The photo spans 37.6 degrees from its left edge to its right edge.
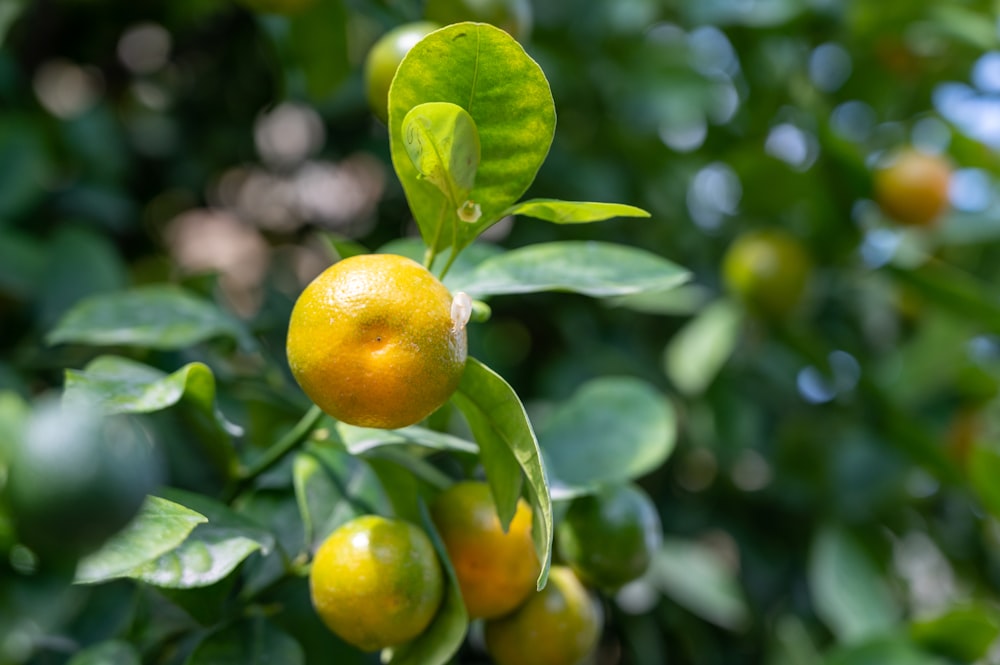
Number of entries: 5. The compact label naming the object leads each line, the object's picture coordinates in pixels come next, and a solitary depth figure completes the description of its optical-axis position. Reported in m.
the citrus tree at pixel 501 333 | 0.31
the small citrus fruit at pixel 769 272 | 0.54
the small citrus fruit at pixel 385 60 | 0.38
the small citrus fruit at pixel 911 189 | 0.54
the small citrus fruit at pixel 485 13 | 0.40
